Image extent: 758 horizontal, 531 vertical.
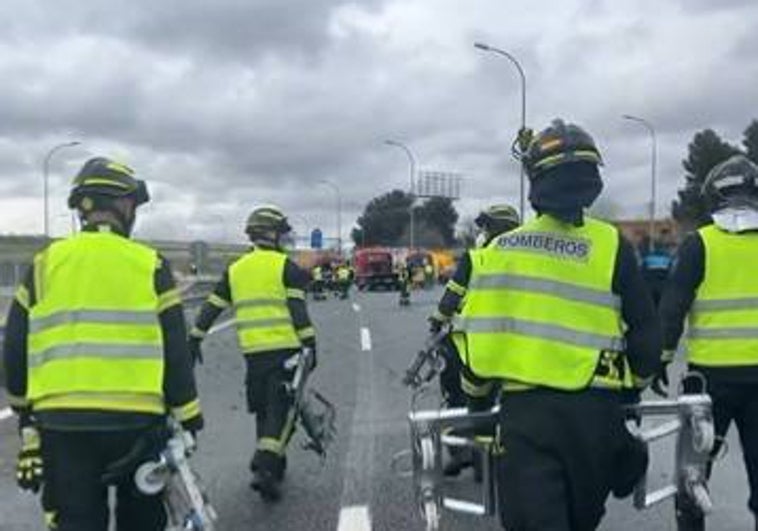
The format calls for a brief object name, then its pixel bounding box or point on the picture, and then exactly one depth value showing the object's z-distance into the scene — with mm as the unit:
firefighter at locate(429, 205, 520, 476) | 9219
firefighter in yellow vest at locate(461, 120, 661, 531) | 4762
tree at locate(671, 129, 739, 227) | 103000
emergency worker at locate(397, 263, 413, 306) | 42469
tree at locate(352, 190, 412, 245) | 142500
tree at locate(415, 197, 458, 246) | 143375
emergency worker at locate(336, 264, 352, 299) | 55969
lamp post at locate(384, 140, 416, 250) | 93025
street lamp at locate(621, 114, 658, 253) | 68250
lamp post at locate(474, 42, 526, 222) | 46475
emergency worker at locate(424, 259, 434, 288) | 64012
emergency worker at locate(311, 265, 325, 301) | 52906
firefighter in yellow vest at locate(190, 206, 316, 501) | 9422
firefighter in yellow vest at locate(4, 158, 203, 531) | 5238
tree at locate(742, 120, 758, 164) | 101094
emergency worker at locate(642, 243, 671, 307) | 13937
